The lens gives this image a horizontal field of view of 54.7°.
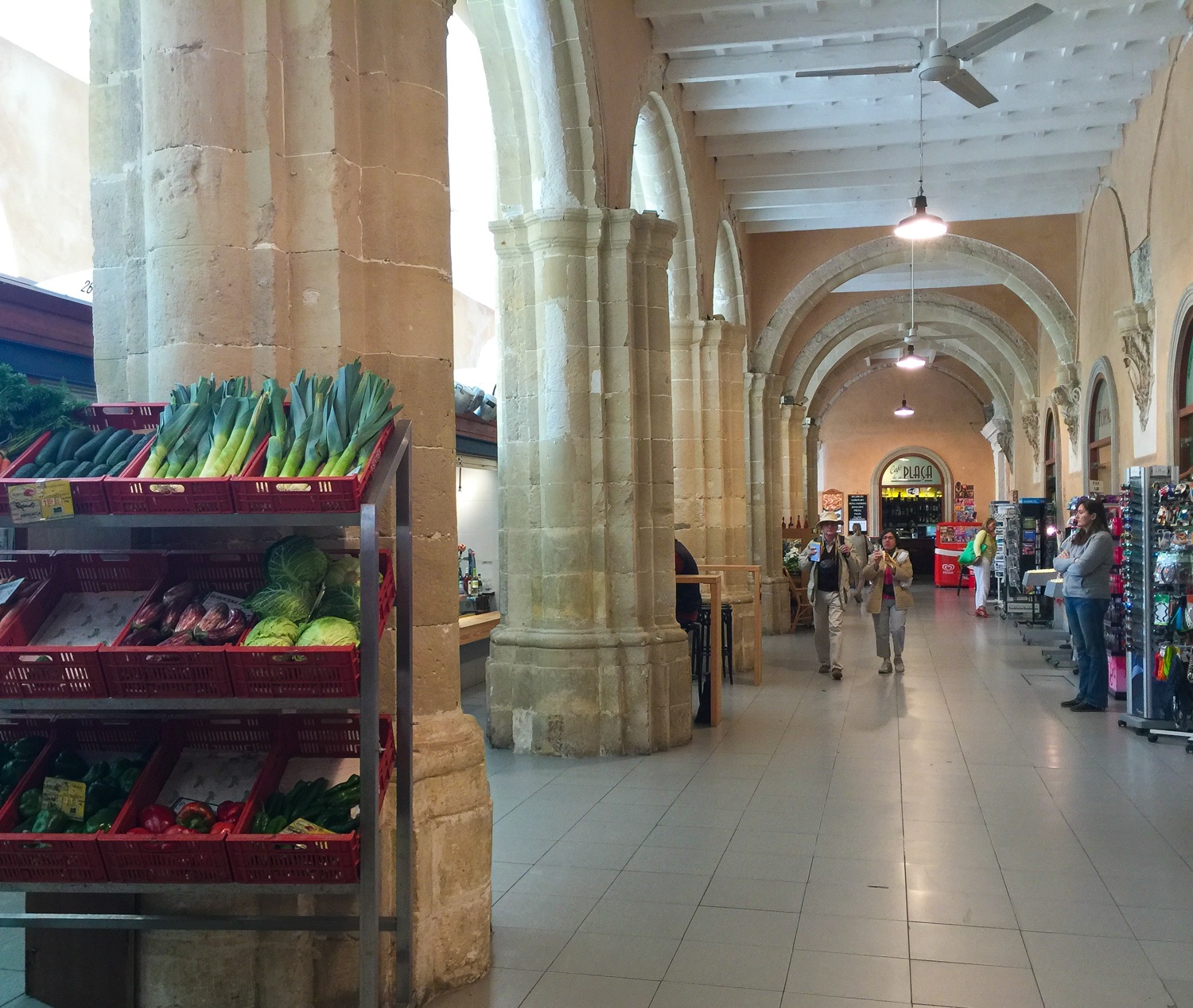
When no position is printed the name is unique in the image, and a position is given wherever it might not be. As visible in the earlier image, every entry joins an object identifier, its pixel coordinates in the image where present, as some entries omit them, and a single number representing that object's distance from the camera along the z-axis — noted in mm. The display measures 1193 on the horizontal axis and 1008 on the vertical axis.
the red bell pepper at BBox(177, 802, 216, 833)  2838
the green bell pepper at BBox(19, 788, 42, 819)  2891
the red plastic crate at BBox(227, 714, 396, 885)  2732
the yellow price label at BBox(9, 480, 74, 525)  2668
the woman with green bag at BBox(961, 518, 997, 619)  17094
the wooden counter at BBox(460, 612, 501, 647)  9578
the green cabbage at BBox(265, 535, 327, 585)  2877
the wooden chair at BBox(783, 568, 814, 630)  15156
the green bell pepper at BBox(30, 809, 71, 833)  2814
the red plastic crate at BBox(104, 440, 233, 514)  2730
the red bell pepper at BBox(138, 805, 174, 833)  2834
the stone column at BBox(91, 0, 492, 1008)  3361
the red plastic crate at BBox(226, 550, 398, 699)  2652
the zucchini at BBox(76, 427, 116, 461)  2887
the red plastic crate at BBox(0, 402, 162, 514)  3137
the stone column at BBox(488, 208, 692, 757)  6996
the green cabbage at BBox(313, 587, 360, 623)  2887
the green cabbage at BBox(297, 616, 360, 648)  2697
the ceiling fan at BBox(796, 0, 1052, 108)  6773
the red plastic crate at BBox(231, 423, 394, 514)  2705
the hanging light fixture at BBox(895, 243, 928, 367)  18641
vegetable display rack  2668
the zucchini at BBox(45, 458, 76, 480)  2807
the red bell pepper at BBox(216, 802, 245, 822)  2855
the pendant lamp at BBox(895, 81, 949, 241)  9828
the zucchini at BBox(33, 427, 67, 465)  2879
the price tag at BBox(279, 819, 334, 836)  2785
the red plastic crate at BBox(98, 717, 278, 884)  2740
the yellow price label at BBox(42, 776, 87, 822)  2873
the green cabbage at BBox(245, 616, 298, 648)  2684
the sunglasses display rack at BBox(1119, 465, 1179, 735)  7043
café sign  31250
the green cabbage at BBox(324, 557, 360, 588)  3004
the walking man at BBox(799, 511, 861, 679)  10461
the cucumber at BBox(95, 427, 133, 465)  2867
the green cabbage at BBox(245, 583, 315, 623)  2785
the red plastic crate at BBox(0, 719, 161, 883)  2758
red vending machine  24656
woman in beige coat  10320
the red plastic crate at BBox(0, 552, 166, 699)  2701
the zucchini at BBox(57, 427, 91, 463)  2889
